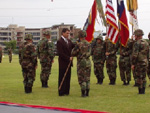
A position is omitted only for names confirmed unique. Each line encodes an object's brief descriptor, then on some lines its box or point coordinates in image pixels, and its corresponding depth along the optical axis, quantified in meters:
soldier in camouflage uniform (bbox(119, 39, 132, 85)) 12.98
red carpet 7.38
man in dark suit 10.33
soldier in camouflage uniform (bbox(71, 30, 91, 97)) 9.93
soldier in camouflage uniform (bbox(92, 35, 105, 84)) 13.56
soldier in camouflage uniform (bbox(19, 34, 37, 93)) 10.76
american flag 12.39
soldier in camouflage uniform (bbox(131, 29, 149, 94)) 10.11
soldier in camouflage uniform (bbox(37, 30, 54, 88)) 12.71
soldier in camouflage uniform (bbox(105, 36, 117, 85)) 13.29
